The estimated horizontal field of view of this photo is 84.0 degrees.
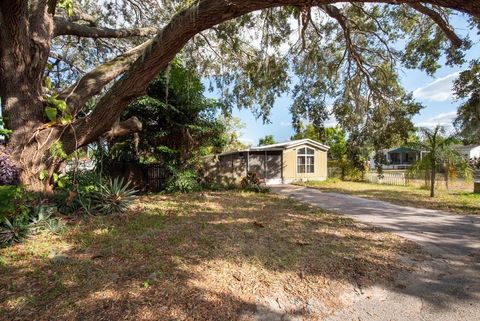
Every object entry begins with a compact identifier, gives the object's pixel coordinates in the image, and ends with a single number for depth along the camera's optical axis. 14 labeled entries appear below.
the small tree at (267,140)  37.87
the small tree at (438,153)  11.01
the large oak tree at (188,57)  4.75
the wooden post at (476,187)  12.79
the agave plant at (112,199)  5.47
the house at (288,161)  18.25
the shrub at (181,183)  9.54
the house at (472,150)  33.20
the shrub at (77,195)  5.29
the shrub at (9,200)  3.44
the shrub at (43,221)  4.18
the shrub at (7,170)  4.65
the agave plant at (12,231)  3.70
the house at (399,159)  34.53
